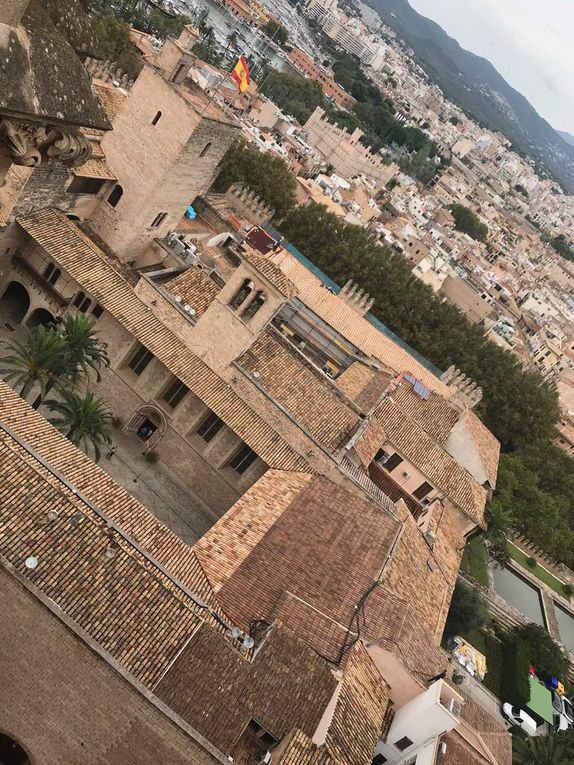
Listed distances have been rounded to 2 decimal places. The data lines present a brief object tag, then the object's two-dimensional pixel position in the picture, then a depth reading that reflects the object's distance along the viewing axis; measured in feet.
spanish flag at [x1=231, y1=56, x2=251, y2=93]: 100.48
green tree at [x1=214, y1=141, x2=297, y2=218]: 199.21
